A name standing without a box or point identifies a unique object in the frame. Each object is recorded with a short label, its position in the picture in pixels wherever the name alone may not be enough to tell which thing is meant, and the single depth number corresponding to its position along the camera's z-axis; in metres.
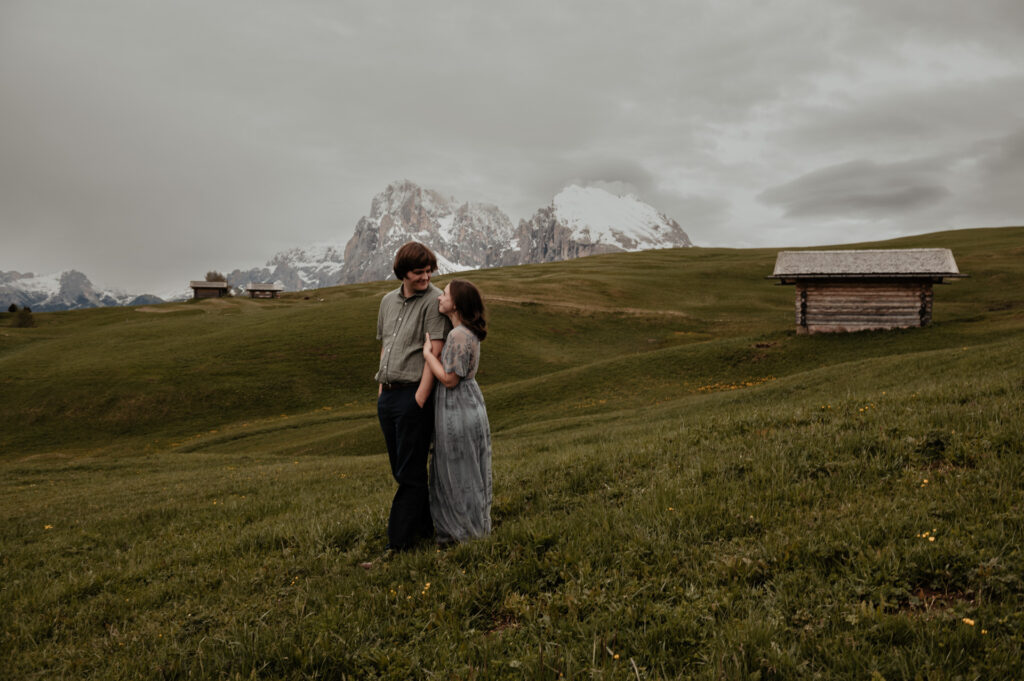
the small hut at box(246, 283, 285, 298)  111.08
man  6.34
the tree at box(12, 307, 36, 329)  66.31
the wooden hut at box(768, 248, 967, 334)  34.50
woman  6.17
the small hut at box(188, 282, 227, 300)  110.50
